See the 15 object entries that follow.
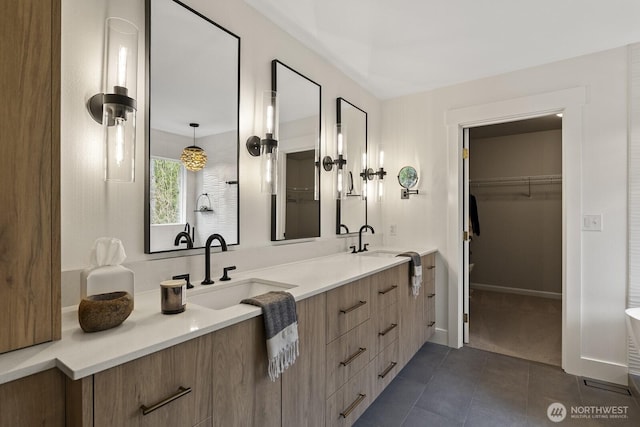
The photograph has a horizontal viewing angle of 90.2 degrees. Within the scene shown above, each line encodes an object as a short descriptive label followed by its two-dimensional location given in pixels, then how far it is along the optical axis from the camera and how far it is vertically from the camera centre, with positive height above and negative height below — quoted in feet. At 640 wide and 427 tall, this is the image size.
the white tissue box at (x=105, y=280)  3.54 -0.76
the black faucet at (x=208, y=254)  4.94 -0.65
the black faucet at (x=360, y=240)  9.23 -0.78
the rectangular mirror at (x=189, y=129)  4.78 +1.40
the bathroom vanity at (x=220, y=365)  2.54 -1.55
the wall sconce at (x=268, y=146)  6.29 +1.32
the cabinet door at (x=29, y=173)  2.65 +0.35
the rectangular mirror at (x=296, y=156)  7.00 +1.35
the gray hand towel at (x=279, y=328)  3.82 -1.43
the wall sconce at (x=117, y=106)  4.00 +1.39
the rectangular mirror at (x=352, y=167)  9.01 +1.38
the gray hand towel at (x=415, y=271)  8.01 -1.47
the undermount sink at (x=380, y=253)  9.19 -1.18
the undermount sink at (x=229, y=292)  4.84 -1.29
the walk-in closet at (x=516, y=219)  14.34 -0.31
